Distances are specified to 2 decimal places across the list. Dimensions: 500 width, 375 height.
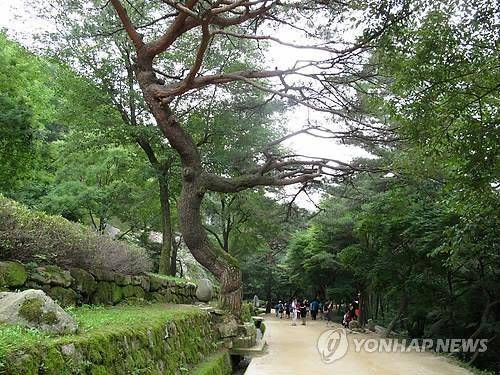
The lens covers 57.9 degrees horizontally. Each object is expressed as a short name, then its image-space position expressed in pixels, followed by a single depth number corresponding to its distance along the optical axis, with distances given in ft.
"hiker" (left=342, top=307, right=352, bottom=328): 71.09
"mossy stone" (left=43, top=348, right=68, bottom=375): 10.76
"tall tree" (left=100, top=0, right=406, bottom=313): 29.25
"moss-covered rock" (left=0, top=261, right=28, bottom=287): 17.87
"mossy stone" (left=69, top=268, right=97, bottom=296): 22.86
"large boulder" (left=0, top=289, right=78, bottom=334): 13.23
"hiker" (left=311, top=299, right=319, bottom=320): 101.50
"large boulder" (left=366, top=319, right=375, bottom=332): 65.89
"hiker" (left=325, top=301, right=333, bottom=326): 95.93
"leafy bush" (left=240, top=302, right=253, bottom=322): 49.01
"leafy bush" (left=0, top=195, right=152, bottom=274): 19.74
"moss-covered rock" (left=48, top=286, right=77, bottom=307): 20.48
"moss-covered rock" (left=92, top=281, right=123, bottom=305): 25.12
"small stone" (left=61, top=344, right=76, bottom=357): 11.87
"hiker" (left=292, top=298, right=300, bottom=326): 81.20
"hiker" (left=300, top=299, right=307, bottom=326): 86.33
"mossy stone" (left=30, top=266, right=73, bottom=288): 19.85
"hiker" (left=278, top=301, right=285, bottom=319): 110.42
